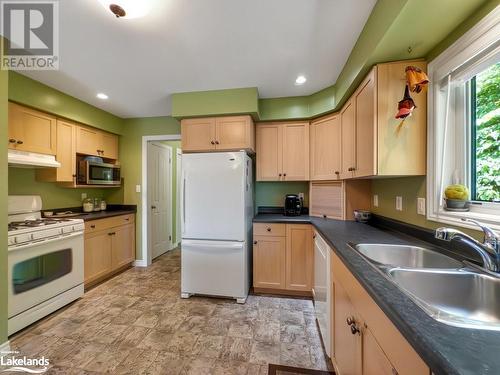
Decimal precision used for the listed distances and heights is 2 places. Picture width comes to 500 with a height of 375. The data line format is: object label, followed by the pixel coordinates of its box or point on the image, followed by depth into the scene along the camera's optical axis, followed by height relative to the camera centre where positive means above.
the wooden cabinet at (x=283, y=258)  2.50 -0.86
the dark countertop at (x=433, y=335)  0.46 -0.39
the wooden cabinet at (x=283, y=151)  2.80 +0.47
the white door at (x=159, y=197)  3.68 -0.20
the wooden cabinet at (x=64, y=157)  2.60 +0.37
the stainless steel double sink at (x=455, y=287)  0.89 -0.45
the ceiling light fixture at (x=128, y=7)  1.27 +1.10
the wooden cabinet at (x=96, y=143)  2.93 +0.65
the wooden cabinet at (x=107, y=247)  2.69 -0.87
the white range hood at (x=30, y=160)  2.05 +0.27
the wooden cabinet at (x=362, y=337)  0.64 -0.61
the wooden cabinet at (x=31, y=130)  2.17 +0.61
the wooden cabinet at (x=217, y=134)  2.50 +0.63
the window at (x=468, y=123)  1.13 +0.39
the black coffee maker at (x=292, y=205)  2.84 -0.25
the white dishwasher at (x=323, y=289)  1.59 -0.87
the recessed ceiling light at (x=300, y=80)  2.27 +1.16
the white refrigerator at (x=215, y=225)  2.41 -0.45
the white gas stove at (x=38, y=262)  1.83 -0.74
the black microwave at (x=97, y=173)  2.88 +0.19
